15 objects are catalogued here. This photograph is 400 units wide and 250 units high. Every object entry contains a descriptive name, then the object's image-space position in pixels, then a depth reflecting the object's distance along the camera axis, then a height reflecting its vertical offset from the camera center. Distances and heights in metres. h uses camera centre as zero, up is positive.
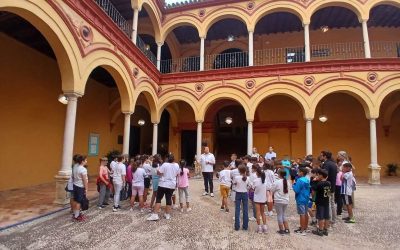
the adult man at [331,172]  6.18 -0.45
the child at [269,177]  6.10 -0.61
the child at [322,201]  5.45 -1.03
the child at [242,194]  5.83 -0.98
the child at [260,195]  5.69 -0.97
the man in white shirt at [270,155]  11.07 -0.15
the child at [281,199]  5.58 -1.02
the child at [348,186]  6.52 -0.83
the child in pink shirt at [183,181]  7.21 -0.87
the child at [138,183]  7.36 -0.98
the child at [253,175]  5.96 -0.57
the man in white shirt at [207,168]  8.97 -0.62
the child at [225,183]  7.21 -0.90
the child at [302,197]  5.55 -0.95
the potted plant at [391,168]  15.01 -0.82
